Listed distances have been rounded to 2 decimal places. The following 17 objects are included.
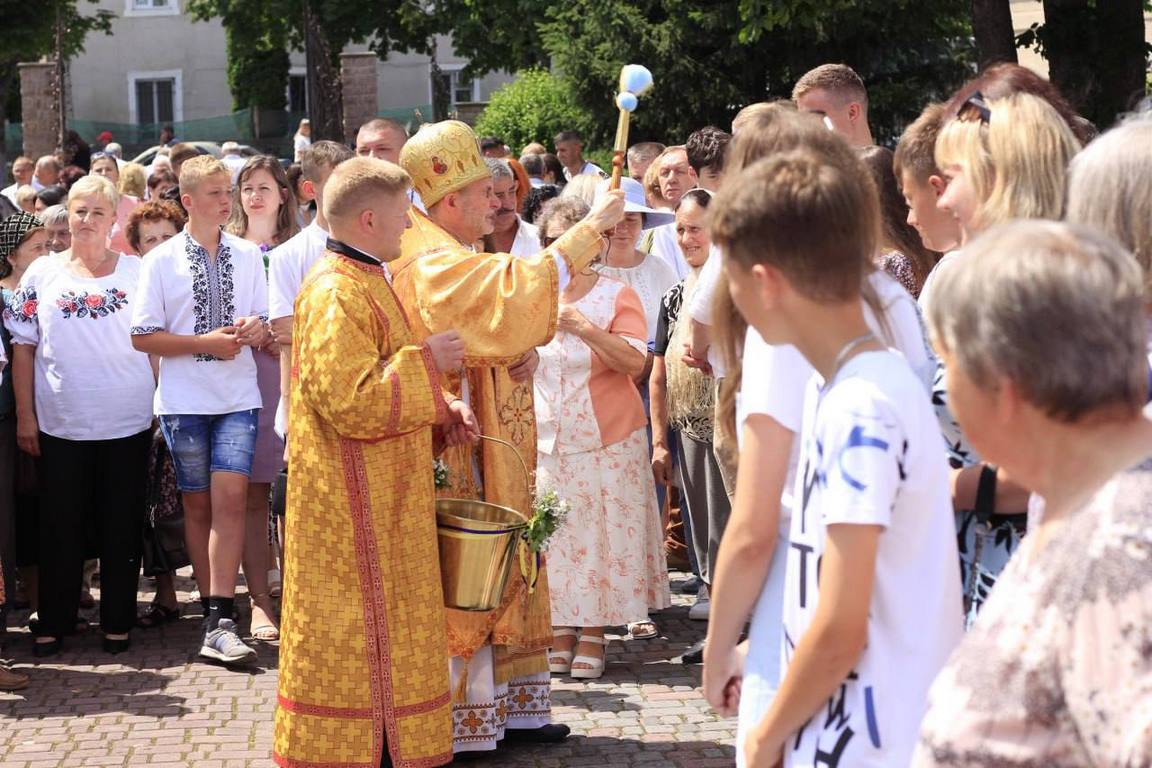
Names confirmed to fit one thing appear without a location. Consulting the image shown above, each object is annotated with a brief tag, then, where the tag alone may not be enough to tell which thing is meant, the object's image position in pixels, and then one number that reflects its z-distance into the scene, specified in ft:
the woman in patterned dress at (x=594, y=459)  22.08
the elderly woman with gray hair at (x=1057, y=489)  5.36
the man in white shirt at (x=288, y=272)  23.06
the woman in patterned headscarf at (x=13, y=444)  23.66
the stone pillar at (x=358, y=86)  121.90
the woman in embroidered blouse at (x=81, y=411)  23.59
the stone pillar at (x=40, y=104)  117.70
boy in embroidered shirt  22.80
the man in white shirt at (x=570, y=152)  51.75
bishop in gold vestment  16.72
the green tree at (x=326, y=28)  131.13
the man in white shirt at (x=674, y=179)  27.86
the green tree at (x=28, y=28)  113.19
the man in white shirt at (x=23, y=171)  59.47
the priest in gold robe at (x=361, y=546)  15.85
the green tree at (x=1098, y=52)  58.70
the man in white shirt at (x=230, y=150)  63.16
